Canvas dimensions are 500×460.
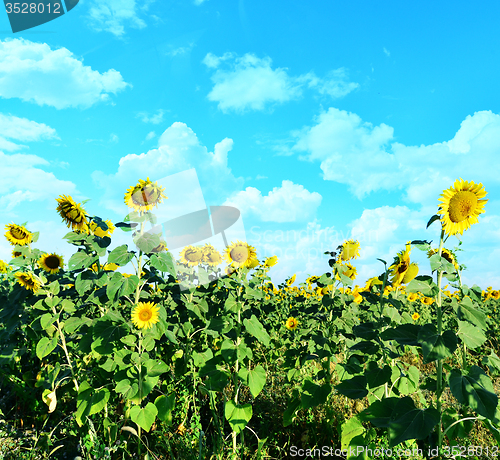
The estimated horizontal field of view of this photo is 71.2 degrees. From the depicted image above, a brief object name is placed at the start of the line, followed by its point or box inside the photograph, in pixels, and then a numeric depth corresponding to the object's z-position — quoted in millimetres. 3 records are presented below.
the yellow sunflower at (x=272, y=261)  5234
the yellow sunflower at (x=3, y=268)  5645
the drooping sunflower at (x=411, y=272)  3098
